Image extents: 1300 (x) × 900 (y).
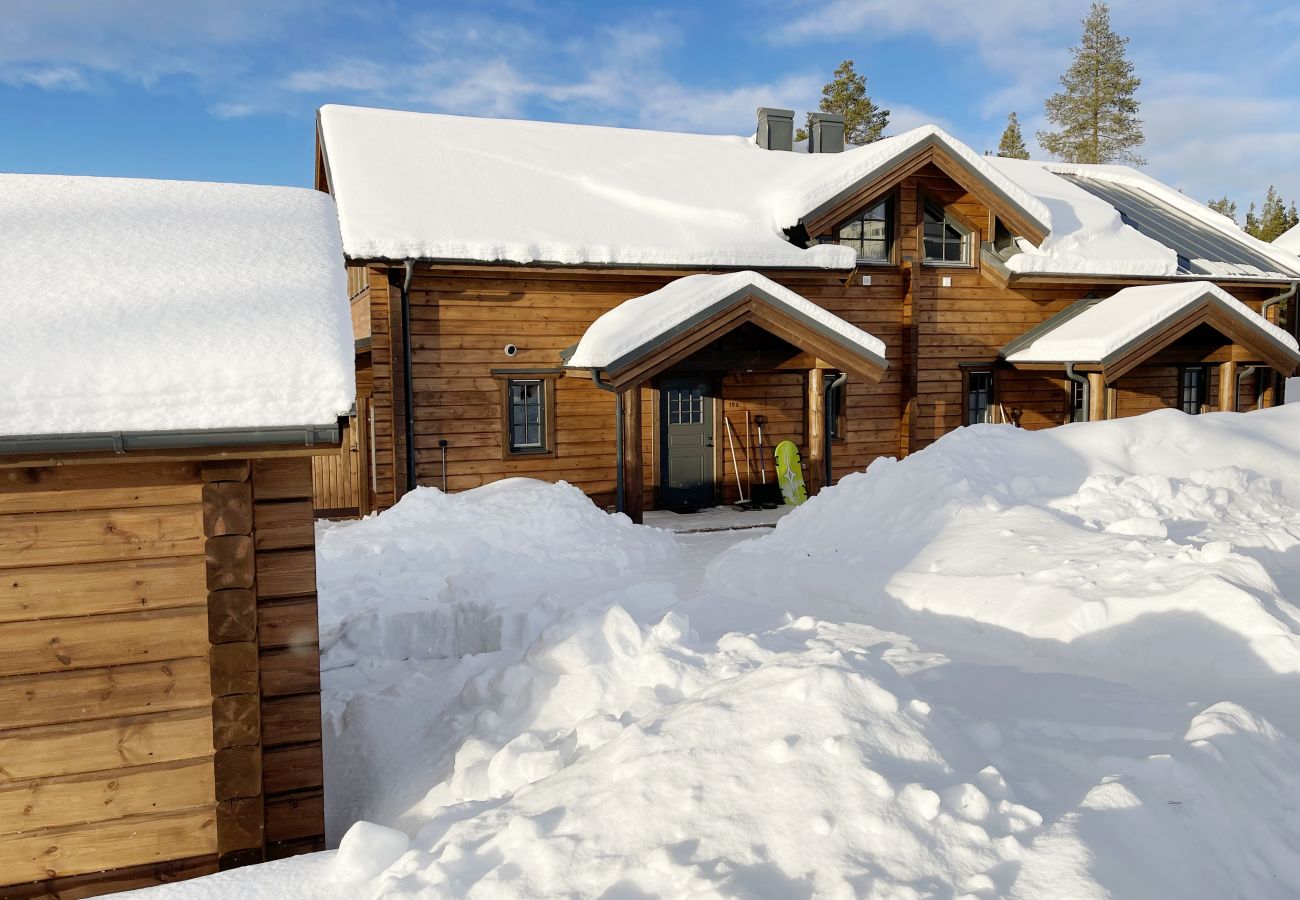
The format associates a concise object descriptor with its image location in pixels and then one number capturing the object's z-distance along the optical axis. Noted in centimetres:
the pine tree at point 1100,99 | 4059
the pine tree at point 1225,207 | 6159
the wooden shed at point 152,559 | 363
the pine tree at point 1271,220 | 4576
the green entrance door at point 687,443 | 1402
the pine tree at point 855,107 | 3916
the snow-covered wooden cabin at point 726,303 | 1236
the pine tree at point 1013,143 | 4850
